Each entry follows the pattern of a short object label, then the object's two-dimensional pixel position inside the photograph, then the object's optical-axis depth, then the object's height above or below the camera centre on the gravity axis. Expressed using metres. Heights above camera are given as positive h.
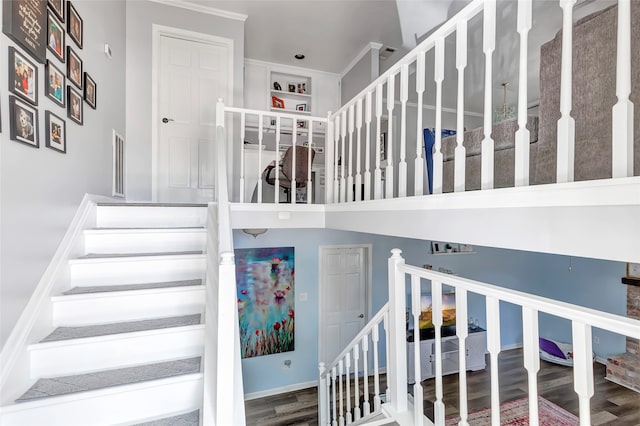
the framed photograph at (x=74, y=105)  1.94 +0.72
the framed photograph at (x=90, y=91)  2.23 +0.94
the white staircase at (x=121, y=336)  1.30 -0.61
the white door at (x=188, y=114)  3.42 +1.16
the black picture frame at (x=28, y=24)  1.34 +0.91
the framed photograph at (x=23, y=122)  1.37 +0.44
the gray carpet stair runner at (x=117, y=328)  1.53 -0.60
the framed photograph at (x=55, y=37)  1.69 +1.02
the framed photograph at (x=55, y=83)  1.69 +0.76
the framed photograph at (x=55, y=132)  1.67 +0.48
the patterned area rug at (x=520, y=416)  3.54 -2.41
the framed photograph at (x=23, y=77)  1.37 +0.66
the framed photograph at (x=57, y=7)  1.71 +1.20
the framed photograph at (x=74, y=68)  1.95 +0.97
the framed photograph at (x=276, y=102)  4.61 +1.70
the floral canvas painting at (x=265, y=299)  4.16 -1.17
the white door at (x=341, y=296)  4.60 -1.25
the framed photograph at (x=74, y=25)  1.96 +1.25
